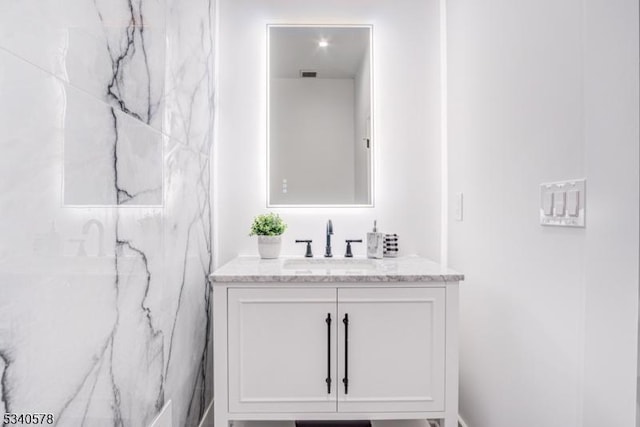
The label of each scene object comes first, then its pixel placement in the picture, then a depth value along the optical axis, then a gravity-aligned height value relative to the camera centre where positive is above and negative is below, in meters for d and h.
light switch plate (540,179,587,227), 0.96 +0.01
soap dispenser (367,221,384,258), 1.94 -0.20
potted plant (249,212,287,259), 1.89 -0.14
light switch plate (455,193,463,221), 1.81 -0.01
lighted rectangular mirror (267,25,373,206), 2.05 +0.52
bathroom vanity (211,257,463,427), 1.44 -0.54
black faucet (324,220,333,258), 1.98 -0.18
